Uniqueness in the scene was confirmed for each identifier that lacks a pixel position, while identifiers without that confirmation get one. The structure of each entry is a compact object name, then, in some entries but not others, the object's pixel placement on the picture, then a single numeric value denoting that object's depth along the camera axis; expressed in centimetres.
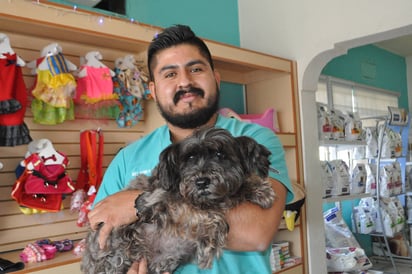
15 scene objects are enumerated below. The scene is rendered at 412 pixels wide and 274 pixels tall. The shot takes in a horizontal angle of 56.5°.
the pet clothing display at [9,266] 209
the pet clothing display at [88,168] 275
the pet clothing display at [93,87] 277
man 143
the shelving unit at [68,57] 236
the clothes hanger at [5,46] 237
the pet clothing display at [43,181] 245
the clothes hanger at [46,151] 255
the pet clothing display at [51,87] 256
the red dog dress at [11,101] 233
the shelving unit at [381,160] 467
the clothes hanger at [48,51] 257
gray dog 140
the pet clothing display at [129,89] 296
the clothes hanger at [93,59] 282
